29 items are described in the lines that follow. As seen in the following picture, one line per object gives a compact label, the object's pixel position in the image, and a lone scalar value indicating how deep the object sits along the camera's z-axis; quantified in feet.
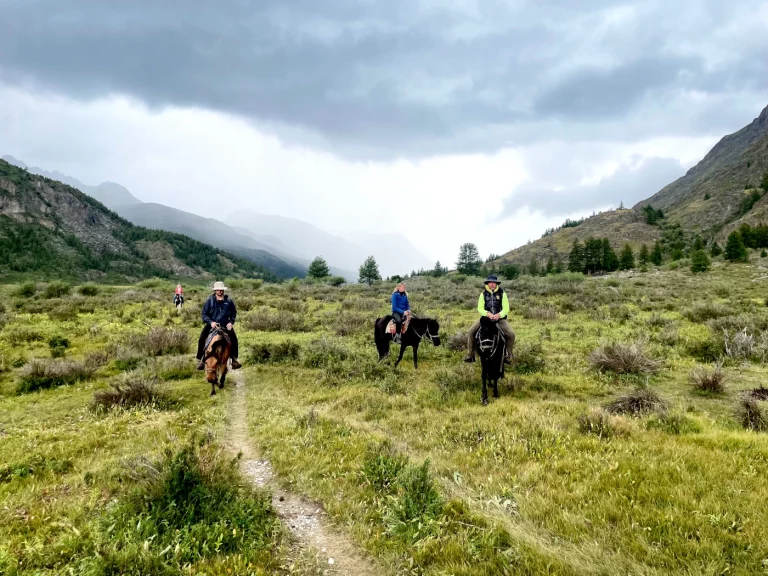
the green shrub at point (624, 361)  33.58
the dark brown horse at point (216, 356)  32.73
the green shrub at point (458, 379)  31.03
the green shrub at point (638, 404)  23.35
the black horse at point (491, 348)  28.78
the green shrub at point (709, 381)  28.40
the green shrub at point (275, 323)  62.64
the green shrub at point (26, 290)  108.37
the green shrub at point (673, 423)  20.43
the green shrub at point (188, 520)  11.71
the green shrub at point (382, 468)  16.69
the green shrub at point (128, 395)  27.43
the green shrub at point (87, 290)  111.86
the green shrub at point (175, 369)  36.83
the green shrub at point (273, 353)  43.47
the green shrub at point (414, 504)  13.58
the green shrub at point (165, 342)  45.96
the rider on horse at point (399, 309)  41.34
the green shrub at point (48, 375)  33.23
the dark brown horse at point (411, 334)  41.24
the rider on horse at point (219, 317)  34.55
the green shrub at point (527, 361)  36.32
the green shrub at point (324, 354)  40.27
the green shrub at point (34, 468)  17.25
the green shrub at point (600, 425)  20.29
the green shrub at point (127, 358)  39.68
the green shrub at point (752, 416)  21.29
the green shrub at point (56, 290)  103.65
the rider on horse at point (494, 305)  31.19
